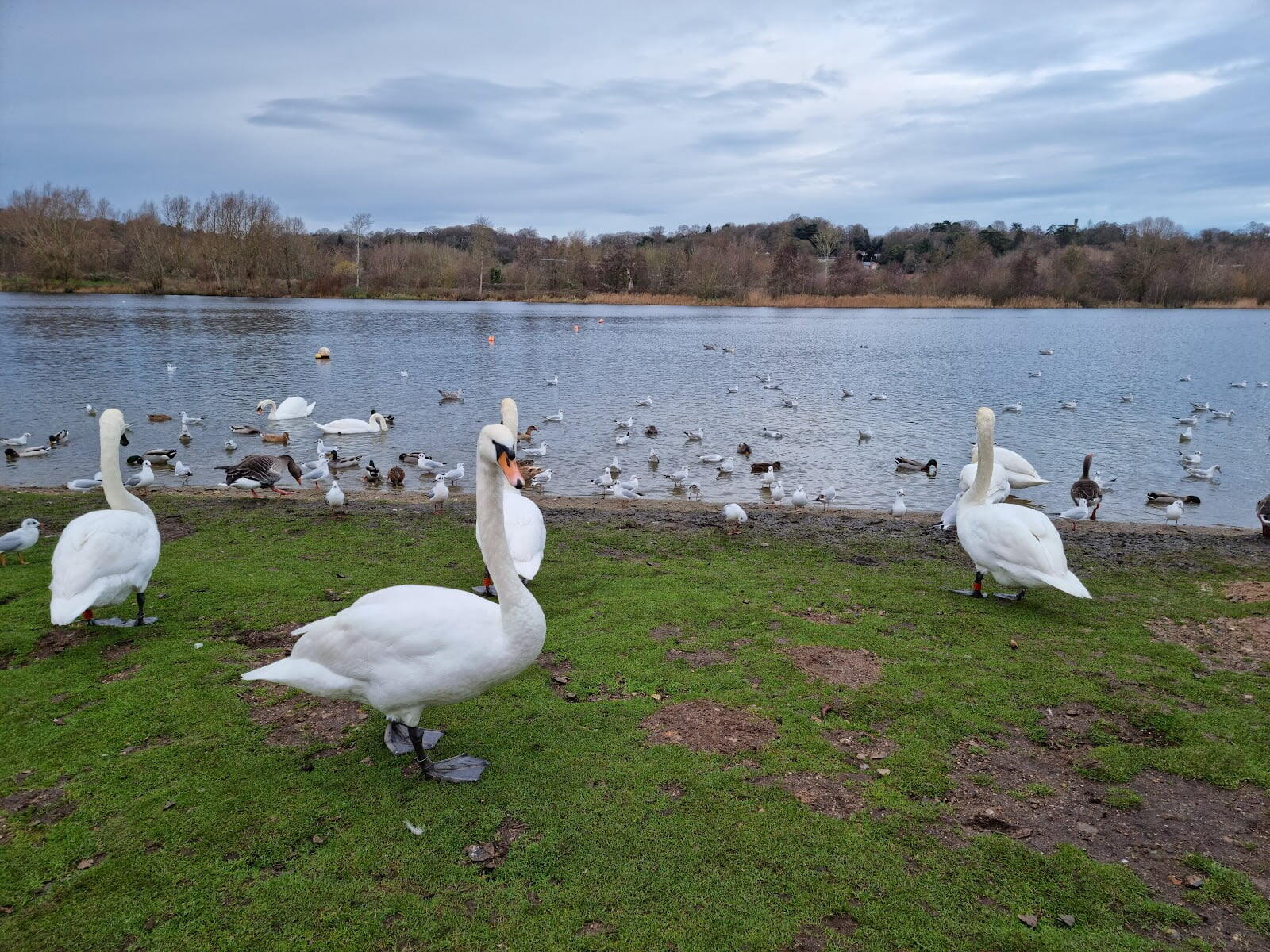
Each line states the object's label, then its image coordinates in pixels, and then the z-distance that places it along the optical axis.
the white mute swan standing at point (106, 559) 5.71
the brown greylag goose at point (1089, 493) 14.00
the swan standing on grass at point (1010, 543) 7.09
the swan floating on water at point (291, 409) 23.33
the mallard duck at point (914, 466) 17.81
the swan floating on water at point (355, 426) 22.03
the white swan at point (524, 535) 7.16
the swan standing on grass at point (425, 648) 4.15
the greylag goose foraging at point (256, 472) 14.36
